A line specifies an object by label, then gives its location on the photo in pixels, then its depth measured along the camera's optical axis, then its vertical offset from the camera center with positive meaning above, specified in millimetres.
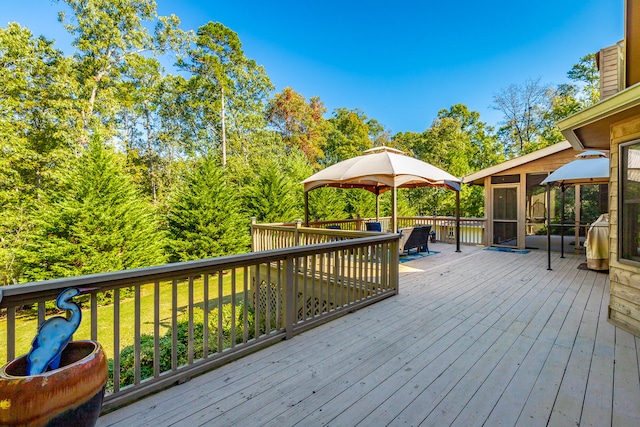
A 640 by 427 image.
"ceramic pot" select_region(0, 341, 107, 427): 1198 -790
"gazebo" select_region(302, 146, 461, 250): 5848 +783
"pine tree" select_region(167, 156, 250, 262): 9852 -237
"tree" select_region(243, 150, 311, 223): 11891 +520
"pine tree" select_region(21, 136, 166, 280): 7383 -374
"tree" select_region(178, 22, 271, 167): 17281 +8259
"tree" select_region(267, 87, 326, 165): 22516 +7043
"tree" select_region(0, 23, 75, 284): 10102 +3675
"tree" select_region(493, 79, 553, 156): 19609 +6824
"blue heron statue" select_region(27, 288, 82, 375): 1343 -610
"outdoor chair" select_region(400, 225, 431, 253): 7457 -754
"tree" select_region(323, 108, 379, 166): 25219 +6324
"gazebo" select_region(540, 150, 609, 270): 5568 +738
